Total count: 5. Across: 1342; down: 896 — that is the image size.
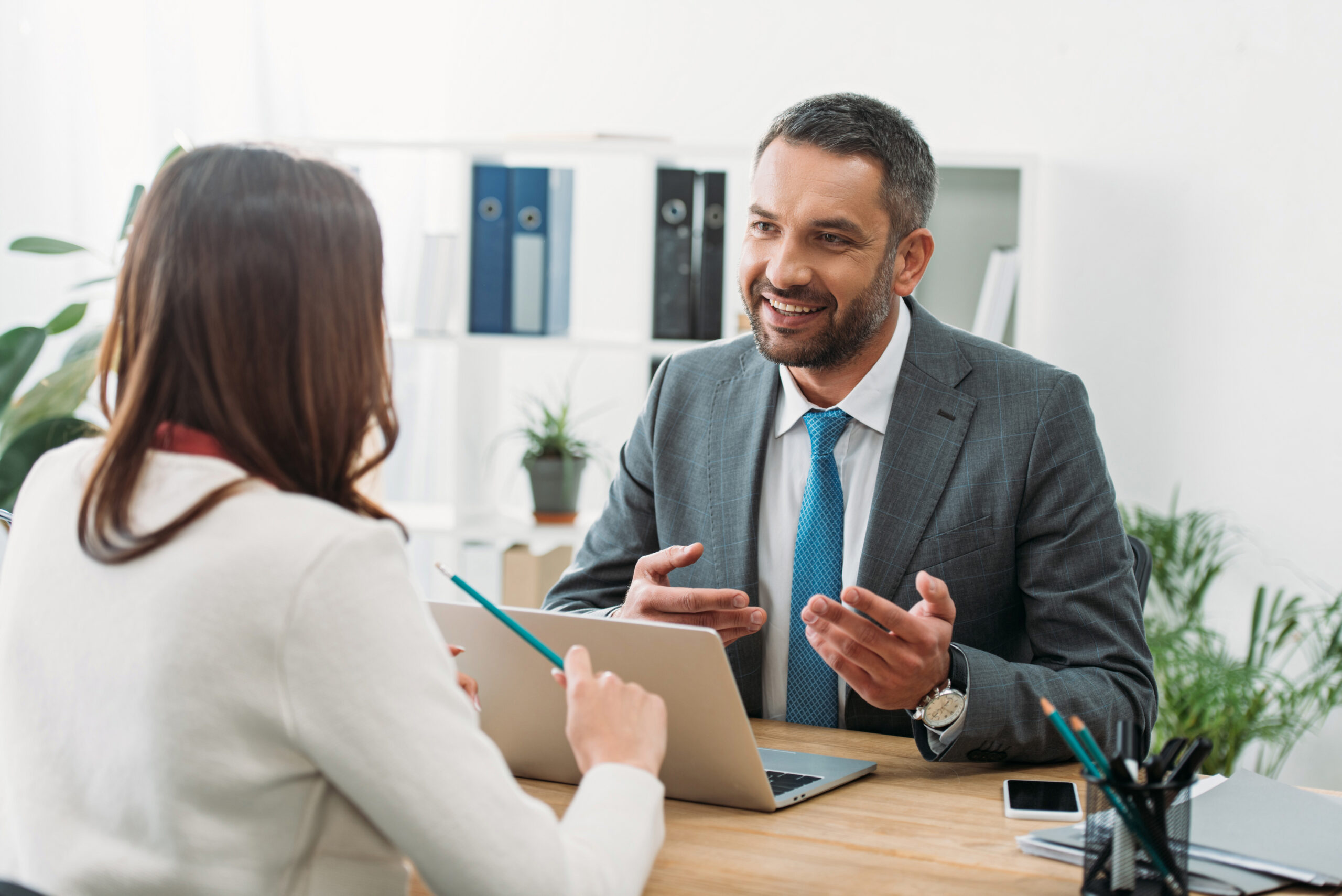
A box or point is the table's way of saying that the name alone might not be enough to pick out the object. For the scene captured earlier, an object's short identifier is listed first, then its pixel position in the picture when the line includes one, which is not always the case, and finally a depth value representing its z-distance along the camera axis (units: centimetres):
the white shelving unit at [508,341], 284
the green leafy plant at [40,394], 225
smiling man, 145
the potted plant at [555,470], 289
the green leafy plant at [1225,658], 242
